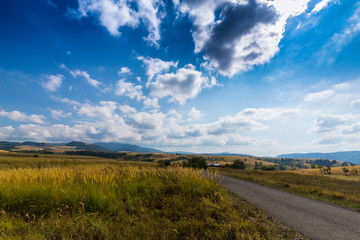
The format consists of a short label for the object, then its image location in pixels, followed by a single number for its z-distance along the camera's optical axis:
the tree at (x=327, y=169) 53.28
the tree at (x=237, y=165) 61.32
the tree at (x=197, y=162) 37.12
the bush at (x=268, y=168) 79.75
